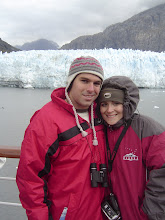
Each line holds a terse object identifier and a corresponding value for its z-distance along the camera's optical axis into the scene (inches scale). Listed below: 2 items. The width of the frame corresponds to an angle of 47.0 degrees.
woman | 34.7
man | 34.9
